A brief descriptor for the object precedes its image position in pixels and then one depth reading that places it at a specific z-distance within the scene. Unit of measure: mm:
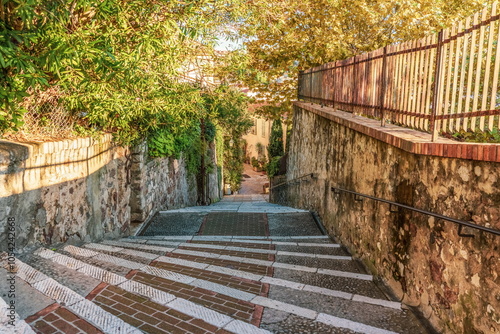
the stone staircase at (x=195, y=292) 2670
